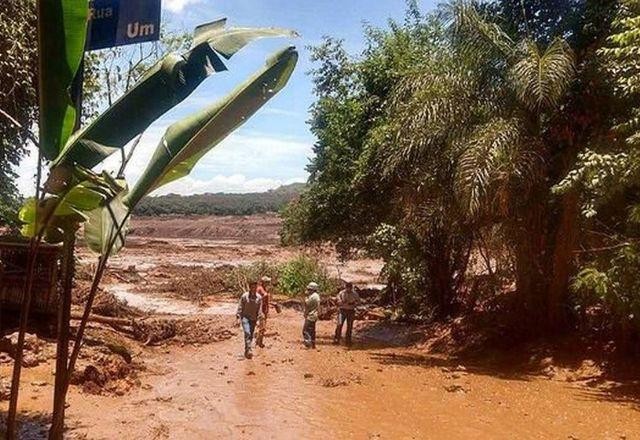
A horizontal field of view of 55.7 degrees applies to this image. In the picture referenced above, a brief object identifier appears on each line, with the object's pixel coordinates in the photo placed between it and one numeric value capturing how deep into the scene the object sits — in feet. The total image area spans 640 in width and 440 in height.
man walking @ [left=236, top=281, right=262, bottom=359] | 39.73
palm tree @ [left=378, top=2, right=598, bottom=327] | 34.19
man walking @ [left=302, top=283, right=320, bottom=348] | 44.75
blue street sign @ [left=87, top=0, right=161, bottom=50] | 12.74
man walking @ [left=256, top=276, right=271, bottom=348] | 42.65
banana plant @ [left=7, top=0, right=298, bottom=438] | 12.14
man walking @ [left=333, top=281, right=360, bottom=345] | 47.57
